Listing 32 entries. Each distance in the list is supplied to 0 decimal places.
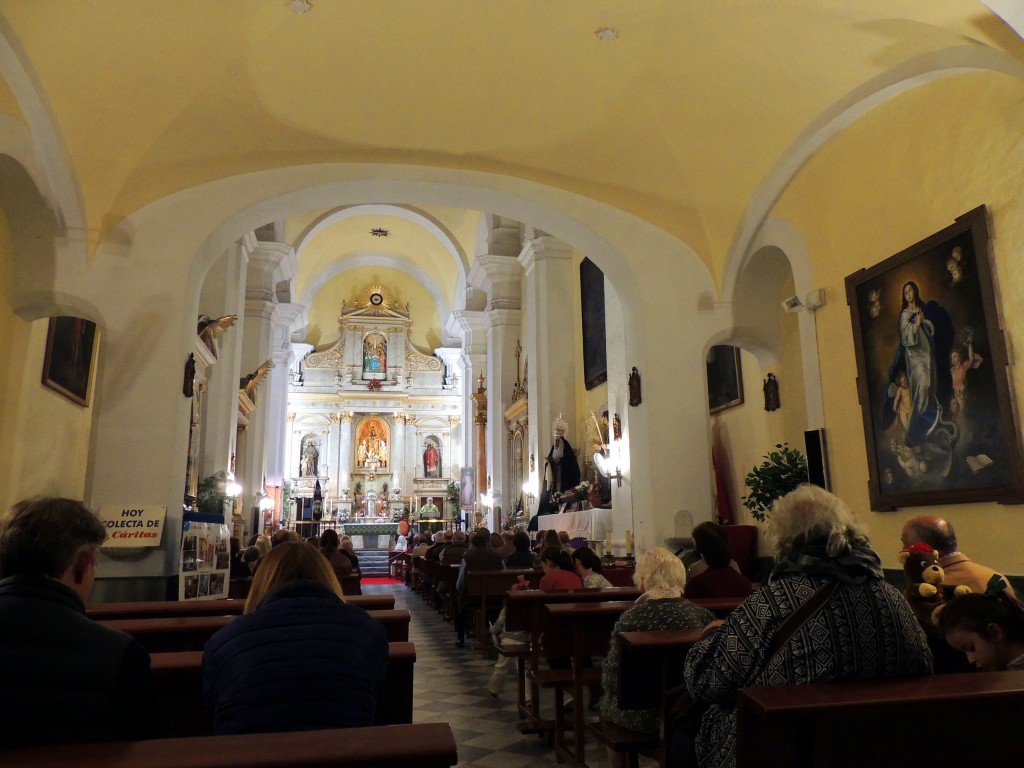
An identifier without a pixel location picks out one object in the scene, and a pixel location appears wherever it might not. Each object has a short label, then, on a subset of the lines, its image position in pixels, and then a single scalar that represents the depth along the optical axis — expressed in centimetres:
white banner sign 636
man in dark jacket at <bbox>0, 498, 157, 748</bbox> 158
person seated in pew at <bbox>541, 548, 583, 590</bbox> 539
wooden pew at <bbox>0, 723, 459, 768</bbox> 135
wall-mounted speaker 649
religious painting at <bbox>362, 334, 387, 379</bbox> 2812
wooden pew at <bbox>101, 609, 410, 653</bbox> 332
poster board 650
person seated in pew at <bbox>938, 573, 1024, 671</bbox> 212
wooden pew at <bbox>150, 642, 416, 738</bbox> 247
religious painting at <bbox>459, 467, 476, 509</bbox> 2139
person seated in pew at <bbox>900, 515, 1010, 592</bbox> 335
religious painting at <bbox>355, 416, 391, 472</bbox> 2747
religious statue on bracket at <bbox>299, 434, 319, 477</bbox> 2695
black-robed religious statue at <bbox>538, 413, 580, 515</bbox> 1274
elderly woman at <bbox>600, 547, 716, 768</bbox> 304
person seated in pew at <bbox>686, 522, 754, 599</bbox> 385
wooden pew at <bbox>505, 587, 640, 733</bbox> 445
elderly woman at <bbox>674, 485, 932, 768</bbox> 198
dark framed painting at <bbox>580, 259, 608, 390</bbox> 1262
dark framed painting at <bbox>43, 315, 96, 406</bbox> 705
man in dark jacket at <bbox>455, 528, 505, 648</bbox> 744
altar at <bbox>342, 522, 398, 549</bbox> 2347
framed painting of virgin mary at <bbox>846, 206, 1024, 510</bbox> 472
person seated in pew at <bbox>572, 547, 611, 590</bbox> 541
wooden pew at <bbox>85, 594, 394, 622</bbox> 406
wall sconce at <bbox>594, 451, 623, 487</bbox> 1036
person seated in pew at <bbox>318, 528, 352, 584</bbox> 742
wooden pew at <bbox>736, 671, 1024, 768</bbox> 161
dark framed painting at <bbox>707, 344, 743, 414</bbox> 977
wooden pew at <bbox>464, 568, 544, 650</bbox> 718
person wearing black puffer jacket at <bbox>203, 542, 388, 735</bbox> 187
